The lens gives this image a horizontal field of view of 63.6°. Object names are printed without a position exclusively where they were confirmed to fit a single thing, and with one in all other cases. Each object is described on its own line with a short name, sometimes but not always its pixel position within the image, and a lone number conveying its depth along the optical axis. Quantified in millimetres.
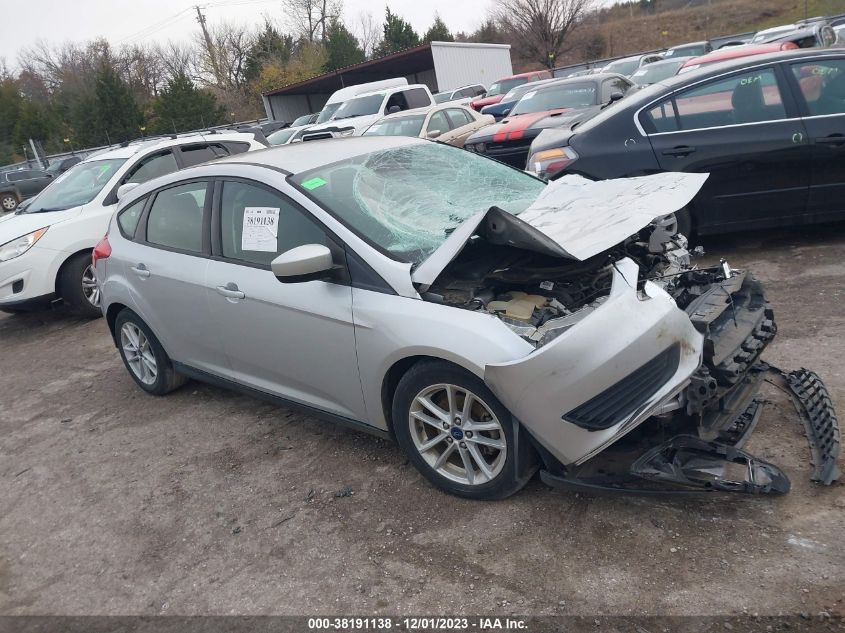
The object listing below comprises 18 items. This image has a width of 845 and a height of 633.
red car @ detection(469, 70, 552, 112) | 22984
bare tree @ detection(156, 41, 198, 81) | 62156
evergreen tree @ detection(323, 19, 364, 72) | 51156
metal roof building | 30078
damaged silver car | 2748
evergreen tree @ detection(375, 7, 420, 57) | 50938
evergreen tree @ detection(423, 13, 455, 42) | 53875
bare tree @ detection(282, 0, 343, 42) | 60750
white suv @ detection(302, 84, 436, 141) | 16609
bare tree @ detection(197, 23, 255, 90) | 55531
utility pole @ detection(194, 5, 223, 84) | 55472
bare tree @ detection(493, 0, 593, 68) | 44094
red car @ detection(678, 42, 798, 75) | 10875
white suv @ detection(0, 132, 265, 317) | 7375
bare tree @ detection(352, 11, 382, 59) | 61750
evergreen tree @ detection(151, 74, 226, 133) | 37750
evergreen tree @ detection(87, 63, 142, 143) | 36906
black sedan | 5367
